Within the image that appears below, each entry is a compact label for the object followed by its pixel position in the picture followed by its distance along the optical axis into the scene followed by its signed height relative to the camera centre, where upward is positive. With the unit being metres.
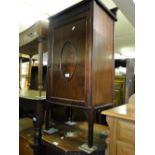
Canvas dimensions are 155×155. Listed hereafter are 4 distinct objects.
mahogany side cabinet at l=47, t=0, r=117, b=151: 1.39 +0.19
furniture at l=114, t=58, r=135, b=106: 1.68 -0.09
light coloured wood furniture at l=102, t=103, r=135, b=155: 1.15 -0.43
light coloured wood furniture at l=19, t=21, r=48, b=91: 1.95 +0.54
